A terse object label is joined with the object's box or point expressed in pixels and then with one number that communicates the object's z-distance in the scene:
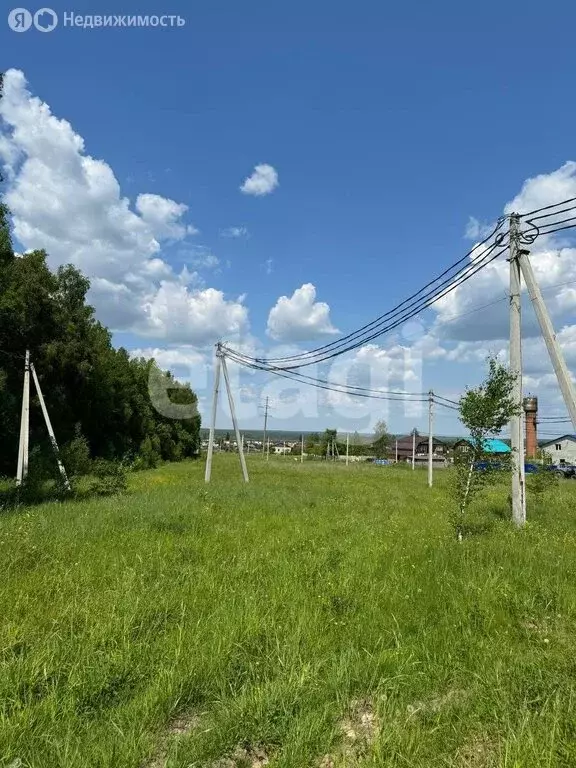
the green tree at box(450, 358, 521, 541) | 9.97
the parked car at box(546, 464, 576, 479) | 45.92
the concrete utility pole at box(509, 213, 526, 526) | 10.32
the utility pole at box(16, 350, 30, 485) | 17.22
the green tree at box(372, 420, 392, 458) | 85.25
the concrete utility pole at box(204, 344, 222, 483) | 21.28
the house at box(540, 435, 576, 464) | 64.69
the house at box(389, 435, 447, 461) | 80.00
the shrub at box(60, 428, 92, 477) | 20.06
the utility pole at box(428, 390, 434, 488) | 26.36
